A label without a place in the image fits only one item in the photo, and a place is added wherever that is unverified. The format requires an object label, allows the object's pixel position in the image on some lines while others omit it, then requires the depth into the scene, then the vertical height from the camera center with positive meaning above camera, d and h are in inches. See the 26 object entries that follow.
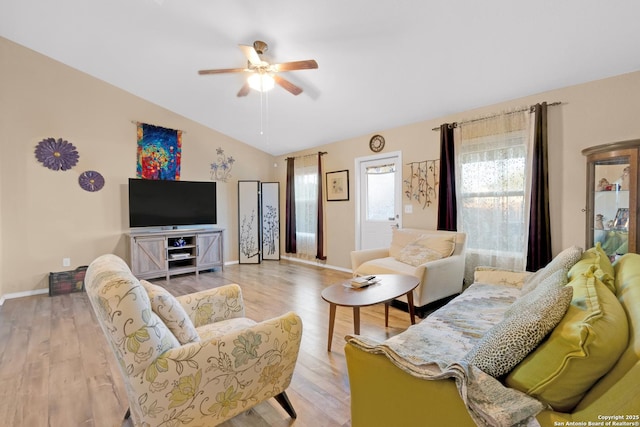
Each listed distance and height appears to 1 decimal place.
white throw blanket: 31.5 -26.4
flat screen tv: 178.7 +4.6
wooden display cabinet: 90.5 +2.6
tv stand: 172.9 -26.6
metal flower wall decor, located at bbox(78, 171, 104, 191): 168.2 +17.6
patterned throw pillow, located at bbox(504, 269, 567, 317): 47.4 -15.1
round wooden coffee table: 84.1 -26.4
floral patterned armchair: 43.6 -24.8
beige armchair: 115.4 -24.2
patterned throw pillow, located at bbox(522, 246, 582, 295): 70.9 -14.4
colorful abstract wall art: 188.4 +38.2
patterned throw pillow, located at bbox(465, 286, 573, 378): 36.1 -16.5
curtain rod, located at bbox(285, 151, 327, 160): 213.0 +40.7
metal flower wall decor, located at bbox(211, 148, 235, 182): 222.2 +32.6
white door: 174.6 +5.9
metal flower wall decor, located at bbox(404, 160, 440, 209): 153.9 +13.8
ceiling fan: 103.7 +52.9
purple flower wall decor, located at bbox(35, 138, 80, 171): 156.3 +31.2
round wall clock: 177.8 +39.8
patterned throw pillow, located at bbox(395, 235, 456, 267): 129.9 -19.2
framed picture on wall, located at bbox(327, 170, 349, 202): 199.9 +15.8
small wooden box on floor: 151.9 -37.0
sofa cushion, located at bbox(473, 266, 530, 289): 98.8 -24.4
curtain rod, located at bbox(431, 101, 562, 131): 118.1 +40.7
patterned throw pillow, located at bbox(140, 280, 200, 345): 53.4 -19.7
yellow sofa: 28.8 -21.2
